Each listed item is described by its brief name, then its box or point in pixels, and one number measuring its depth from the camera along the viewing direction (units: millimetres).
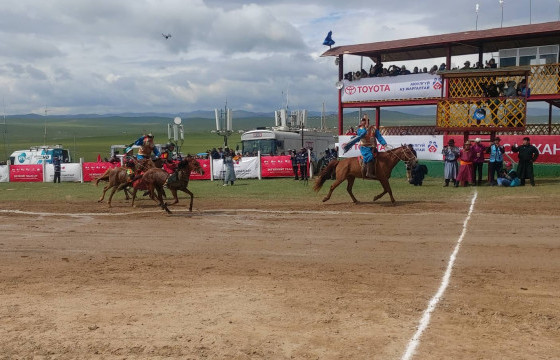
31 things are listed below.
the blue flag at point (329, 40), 35719
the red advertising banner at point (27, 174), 35719
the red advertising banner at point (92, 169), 33969
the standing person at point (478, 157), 23047
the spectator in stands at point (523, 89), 24484
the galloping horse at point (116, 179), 19906
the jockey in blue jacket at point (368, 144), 17906
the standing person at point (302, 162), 29312
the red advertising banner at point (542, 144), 25547
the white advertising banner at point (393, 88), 31297
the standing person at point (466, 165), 22938
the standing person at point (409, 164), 17981
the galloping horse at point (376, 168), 18031
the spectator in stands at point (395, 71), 32469
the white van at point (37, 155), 41288
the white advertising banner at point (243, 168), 32094
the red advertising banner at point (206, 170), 32584
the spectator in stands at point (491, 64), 28375
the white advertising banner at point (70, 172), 34656
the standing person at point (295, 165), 30094
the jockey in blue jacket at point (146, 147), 17808
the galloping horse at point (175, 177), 17031
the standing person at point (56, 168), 34469
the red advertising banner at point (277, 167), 31625
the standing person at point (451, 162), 23453
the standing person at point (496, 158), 22516
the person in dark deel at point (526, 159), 22000
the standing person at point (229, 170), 28172
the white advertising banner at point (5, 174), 35906
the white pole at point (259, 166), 31858
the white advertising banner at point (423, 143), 29156
